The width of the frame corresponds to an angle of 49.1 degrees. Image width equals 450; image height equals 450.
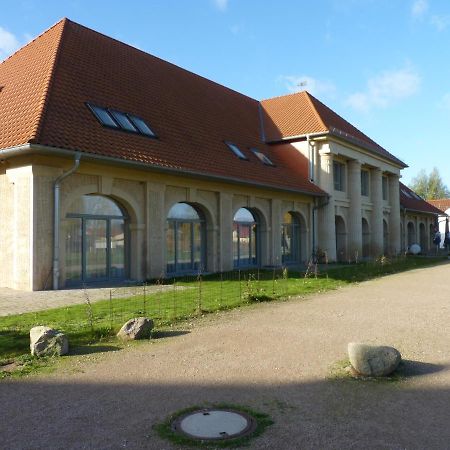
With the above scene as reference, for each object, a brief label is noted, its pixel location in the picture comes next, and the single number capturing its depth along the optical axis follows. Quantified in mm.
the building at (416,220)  38656
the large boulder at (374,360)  5227
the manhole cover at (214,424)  3791
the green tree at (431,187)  82125
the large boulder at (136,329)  6996
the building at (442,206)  66150
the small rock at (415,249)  36656
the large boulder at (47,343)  6117
